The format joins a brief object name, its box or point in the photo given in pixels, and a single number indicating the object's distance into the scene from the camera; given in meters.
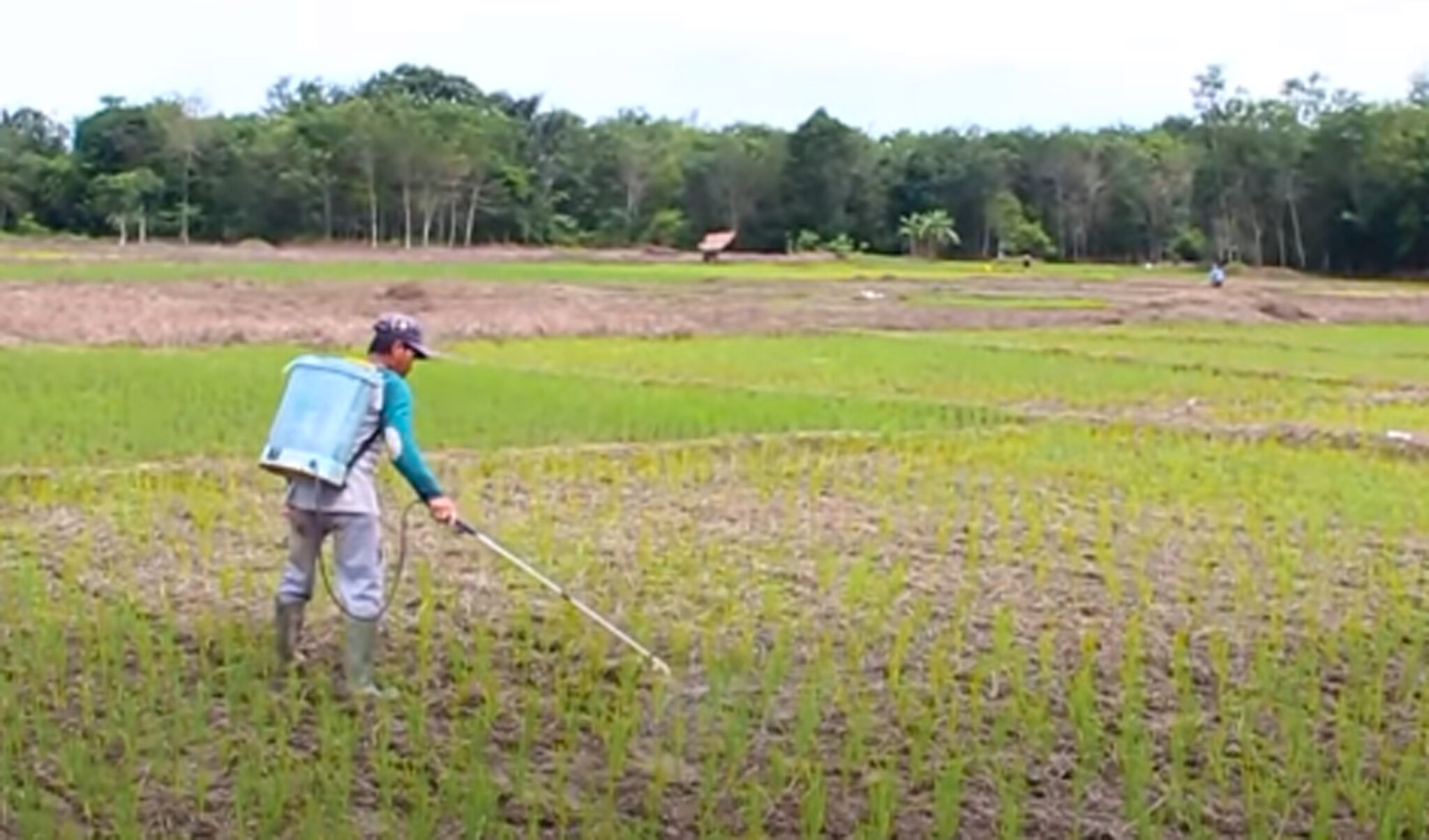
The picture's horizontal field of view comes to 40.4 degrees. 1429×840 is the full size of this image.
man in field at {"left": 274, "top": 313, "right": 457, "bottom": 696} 5.32
